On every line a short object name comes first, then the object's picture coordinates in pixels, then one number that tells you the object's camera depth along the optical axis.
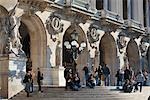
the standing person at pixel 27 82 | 22.59
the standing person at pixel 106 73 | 29.70
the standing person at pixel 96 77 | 28.33
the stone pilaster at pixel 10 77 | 23.98
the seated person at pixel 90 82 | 25.22
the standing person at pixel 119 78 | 29.70
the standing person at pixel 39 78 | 23.14
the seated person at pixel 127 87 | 26.09
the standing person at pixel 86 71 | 26.97
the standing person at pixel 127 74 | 27.05
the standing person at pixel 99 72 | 29.27
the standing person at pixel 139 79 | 27.40
